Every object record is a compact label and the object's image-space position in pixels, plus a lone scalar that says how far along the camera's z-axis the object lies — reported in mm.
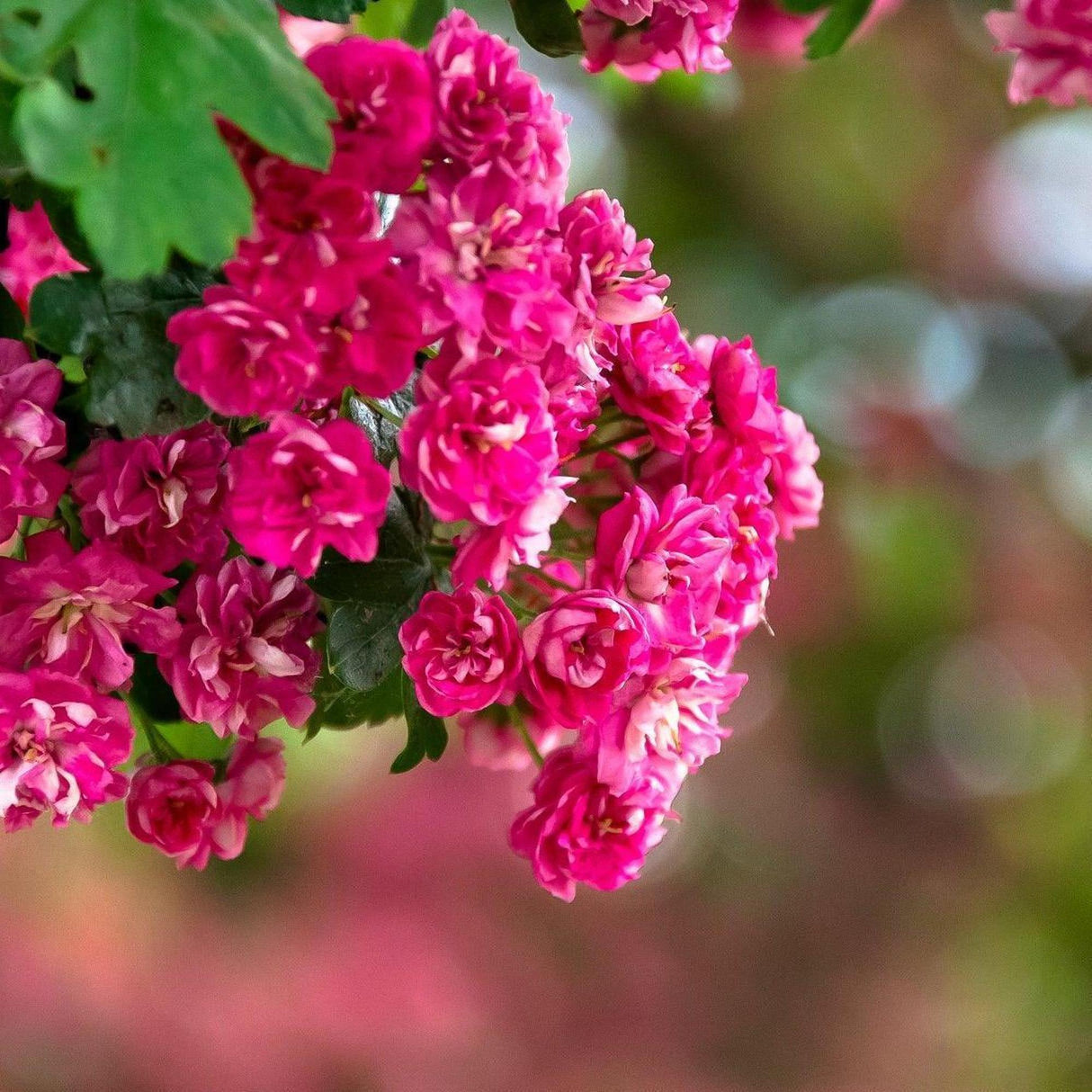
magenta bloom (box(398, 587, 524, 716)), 628
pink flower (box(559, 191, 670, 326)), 632
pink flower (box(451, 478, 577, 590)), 622
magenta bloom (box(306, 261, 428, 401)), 612
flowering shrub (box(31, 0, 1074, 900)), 610
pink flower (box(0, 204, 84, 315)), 661
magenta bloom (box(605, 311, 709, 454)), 641
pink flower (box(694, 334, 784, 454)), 651
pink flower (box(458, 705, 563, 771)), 674
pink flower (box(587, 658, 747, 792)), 640
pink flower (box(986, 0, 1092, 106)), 665
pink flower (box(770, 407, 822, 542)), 668
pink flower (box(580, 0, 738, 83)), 653
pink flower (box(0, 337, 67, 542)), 619
